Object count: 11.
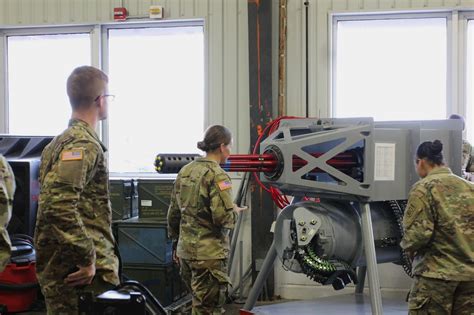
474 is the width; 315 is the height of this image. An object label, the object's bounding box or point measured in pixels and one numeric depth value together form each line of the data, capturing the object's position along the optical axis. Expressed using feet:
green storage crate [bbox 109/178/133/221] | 17.79
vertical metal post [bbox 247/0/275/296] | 18.62
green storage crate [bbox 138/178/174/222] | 17.42
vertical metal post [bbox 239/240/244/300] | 18.89
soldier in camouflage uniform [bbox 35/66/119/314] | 7.57
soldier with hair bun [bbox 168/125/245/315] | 12.05
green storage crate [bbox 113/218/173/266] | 16.93
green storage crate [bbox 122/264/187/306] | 16.85
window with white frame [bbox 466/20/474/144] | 18.54
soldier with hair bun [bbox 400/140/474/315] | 10.18
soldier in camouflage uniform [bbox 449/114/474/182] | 14.15
